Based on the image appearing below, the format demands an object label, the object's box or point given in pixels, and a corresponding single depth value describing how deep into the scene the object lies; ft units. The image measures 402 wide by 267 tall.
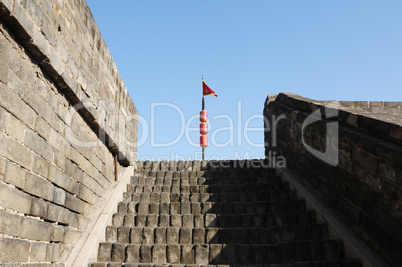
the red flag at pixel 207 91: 51.47
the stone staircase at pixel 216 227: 15.21
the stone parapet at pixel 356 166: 11.63
